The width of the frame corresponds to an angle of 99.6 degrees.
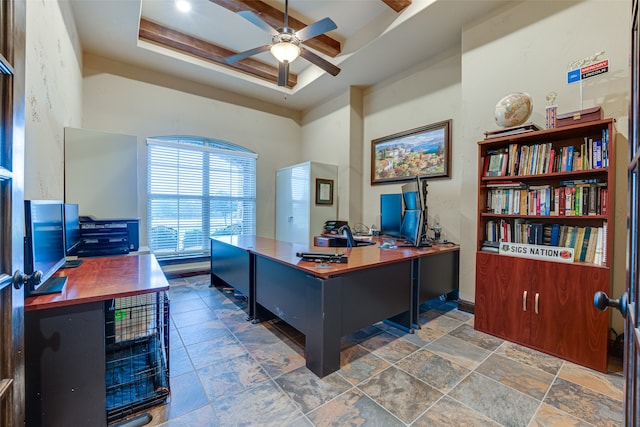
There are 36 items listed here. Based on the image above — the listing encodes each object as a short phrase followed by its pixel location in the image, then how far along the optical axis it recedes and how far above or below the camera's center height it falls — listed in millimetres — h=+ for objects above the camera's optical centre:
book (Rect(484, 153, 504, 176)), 2520 +421
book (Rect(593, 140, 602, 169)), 2000 +412
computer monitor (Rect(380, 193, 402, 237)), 3672 -79
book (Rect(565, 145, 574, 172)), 2123 +396
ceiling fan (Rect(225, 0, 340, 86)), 2443 +1646
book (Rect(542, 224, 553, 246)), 2283 -211
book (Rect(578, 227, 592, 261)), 2076 -267
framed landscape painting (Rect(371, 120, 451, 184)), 3585 +803
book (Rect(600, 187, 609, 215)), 1963 +69
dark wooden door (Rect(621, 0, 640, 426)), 738 -142
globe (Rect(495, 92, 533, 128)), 2383 +897
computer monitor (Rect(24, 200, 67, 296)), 1124 -177
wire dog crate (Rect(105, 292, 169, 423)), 1569 -1102
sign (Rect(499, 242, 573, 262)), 2109 -354
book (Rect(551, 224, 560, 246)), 2229 -212
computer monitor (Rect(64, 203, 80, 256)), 1968 -170
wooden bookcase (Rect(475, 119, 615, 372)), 1959 -267
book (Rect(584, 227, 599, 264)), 2045 -264
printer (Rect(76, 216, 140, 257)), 2566 -281
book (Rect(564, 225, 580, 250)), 2135 -212
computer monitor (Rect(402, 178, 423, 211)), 2924 +143
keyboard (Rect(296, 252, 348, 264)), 2176 -400
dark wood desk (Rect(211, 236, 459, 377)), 1882 -665
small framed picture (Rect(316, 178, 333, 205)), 4637 +302
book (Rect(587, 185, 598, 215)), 2021 +70
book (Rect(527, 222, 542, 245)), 2311 -214
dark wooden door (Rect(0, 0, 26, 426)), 807 -14
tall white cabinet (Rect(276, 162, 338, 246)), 4586 +83
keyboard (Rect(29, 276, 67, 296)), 1304 -407
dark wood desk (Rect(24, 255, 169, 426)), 1175 -677
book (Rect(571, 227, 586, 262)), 2104 -263
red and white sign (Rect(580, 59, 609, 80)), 2037 +1074
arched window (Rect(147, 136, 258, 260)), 4320 +261
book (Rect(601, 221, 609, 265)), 1939 -234
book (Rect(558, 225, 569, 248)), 2189 -225
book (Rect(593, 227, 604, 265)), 1998 -293
